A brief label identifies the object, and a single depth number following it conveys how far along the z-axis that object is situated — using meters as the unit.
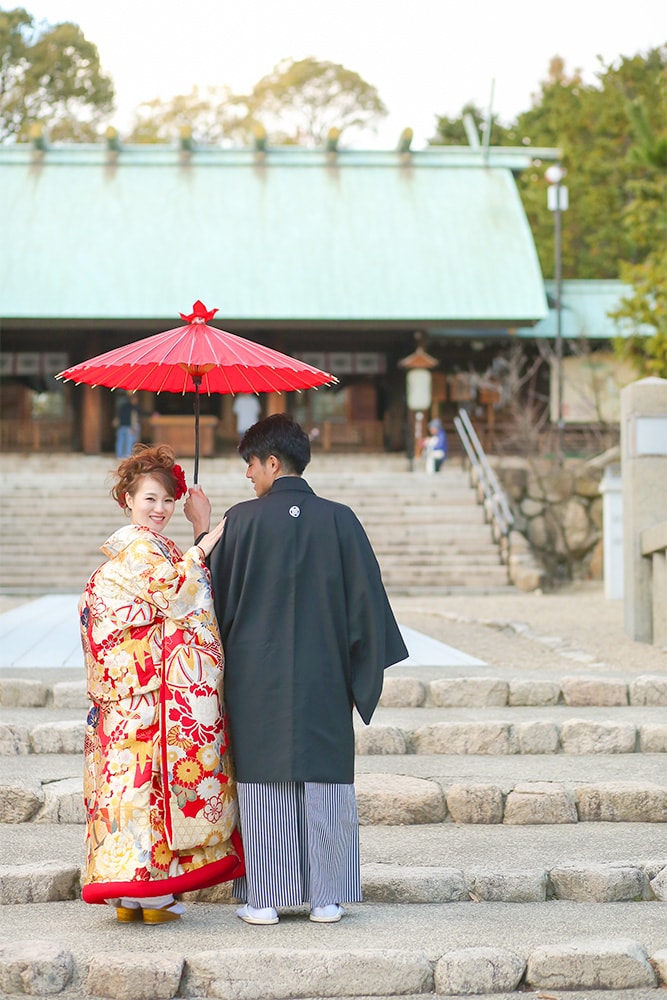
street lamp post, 21.27
